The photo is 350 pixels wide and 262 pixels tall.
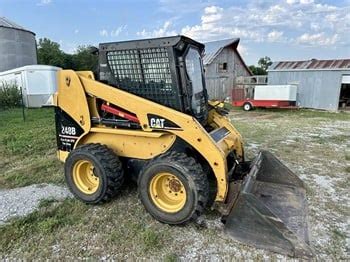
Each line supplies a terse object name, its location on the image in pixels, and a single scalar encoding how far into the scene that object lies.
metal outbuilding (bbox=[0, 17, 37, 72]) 21.61
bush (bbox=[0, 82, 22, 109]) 14.38
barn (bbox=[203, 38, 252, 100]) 19.47
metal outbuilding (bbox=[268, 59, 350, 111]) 15.12
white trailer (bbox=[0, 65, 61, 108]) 14.92
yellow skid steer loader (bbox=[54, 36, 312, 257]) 2.94
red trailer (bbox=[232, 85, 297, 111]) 14.66
